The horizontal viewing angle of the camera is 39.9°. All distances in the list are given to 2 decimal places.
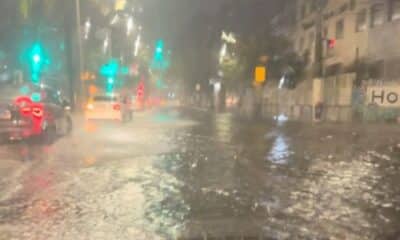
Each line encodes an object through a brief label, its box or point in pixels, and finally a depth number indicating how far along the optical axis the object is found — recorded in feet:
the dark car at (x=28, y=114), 53.83
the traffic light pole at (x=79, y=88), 115.85
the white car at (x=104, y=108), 89.66
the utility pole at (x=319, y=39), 95.40
